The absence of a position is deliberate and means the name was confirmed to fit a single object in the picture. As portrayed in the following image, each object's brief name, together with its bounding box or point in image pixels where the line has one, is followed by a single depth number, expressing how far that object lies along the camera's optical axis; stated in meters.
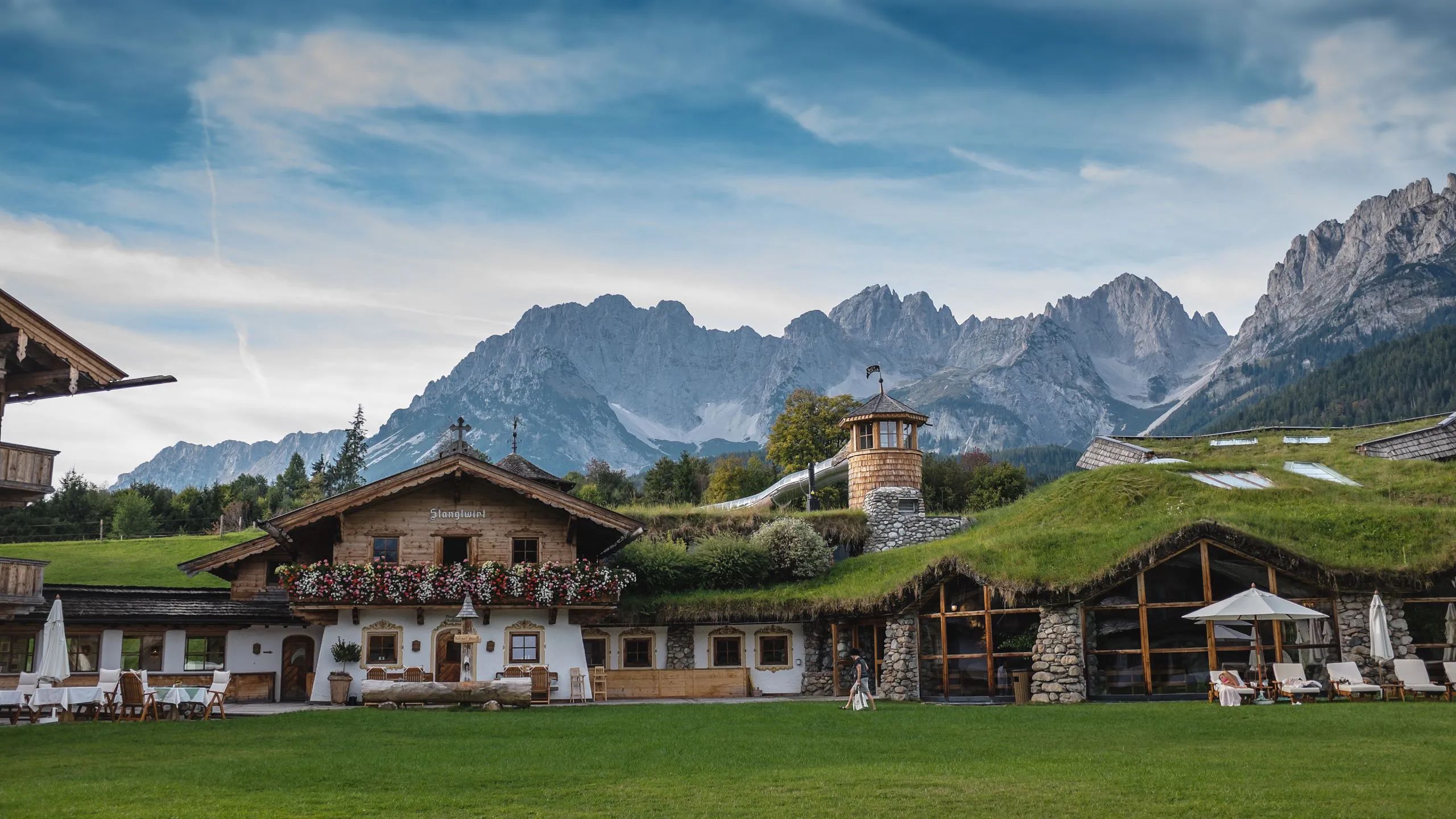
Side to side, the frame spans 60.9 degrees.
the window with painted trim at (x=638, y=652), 33.88
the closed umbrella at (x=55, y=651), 21.95
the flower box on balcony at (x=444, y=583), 28.84
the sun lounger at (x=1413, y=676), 23.12
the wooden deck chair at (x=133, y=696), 22.00
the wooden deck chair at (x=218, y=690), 22.30
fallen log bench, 24.75
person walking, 23.98
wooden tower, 43.84
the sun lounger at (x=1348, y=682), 22.55
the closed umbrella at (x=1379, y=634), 24.12
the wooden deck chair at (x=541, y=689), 28.38
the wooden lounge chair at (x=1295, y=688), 22.66
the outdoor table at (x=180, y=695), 21.55
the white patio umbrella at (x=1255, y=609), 23.52
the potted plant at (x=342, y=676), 28.56
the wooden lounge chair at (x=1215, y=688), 22.80
